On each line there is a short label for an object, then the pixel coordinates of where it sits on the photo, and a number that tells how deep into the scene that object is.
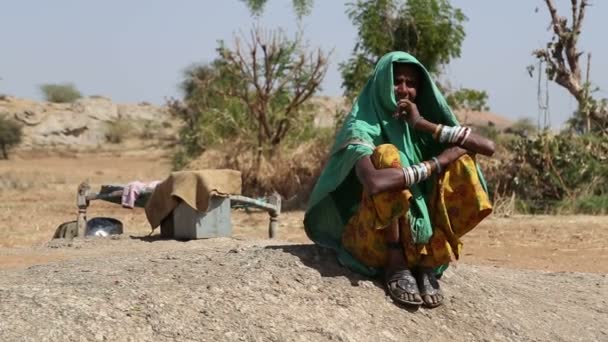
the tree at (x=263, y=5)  19.05
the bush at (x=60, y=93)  56.03
